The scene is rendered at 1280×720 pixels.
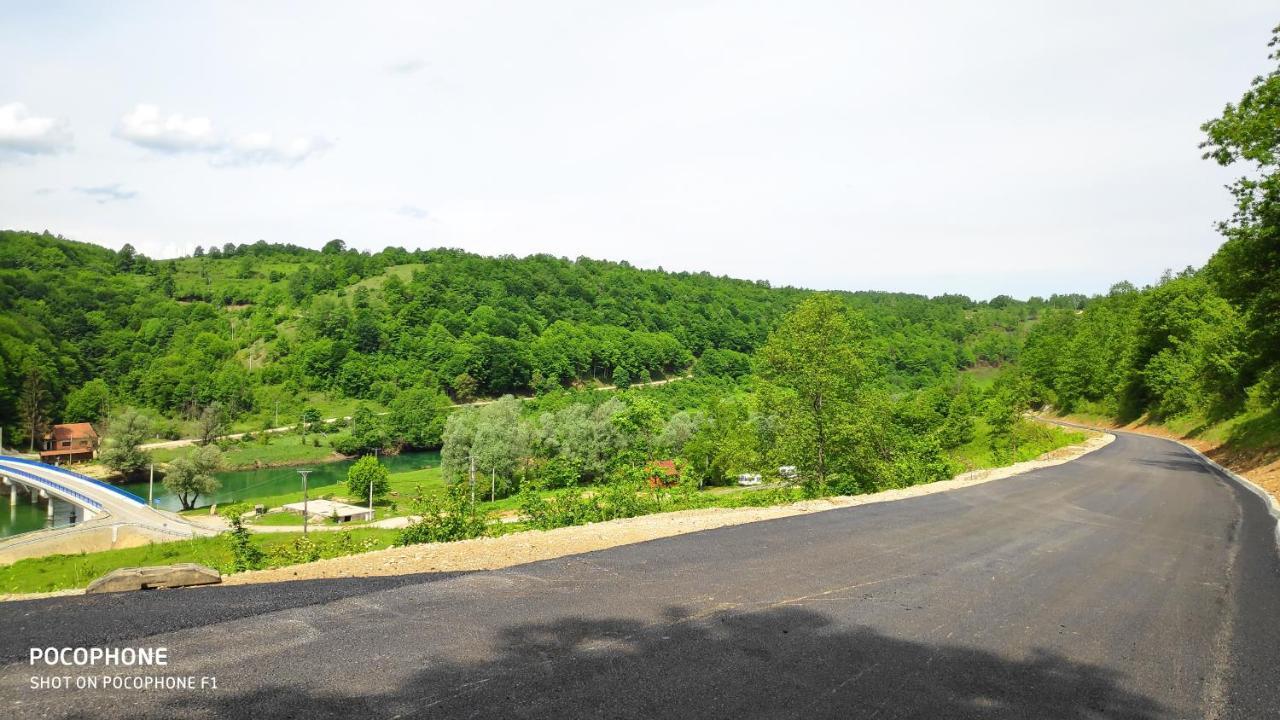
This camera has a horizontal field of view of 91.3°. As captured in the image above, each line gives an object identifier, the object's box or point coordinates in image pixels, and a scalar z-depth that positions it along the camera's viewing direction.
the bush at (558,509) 11.76
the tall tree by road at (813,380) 18.66
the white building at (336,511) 45.41
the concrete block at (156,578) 6.21
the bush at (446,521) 10.37
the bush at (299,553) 9.50
